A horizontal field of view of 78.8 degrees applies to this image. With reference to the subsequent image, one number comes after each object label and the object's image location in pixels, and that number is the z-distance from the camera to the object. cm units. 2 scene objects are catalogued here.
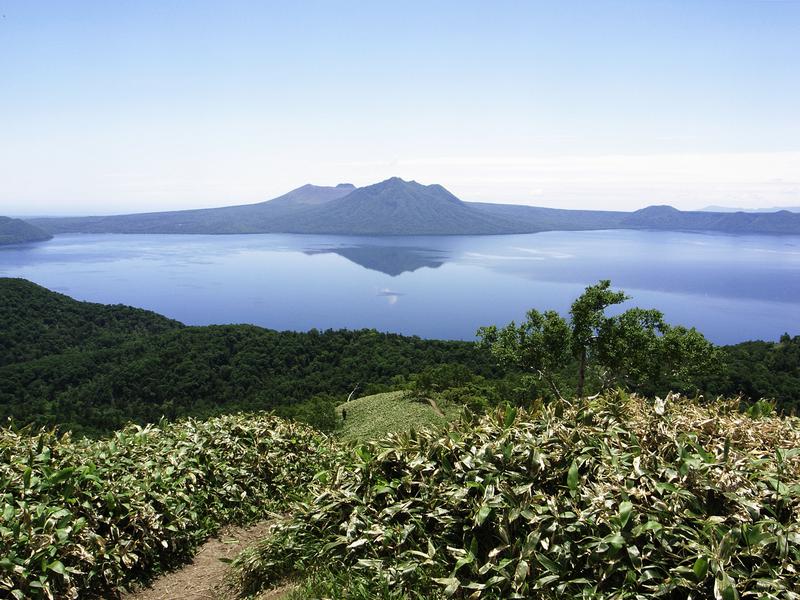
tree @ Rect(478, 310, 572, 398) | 1440
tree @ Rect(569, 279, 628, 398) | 1403
